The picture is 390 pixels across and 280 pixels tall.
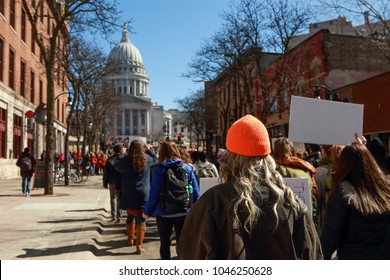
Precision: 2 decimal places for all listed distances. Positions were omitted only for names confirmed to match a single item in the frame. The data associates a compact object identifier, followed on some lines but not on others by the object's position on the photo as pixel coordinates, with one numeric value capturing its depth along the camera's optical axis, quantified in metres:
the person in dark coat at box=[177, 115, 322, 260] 2.23
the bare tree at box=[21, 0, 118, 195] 16.39
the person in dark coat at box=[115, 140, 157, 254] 7.65
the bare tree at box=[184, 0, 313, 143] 23.44
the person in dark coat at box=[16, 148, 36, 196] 16.12
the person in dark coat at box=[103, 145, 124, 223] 10.07
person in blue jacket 5.87
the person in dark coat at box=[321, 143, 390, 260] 3.13
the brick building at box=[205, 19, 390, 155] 29.95
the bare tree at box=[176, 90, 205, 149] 55.28
